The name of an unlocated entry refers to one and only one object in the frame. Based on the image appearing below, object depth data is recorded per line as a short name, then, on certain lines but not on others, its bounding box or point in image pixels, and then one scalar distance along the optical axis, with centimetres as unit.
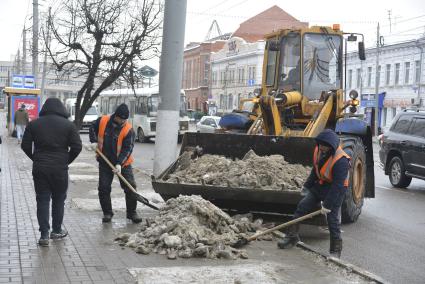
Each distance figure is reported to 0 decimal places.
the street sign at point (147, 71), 2348
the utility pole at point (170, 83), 1162
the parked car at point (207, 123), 3322
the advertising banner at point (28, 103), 2930
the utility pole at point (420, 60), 4359
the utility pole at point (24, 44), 3791
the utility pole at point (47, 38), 2334
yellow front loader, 888
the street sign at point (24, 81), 3164
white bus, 3262
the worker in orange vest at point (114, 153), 859
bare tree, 2189
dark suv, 1442
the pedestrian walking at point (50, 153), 702
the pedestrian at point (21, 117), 2447
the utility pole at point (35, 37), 2636
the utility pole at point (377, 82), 4451
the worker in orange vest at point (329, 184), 706
